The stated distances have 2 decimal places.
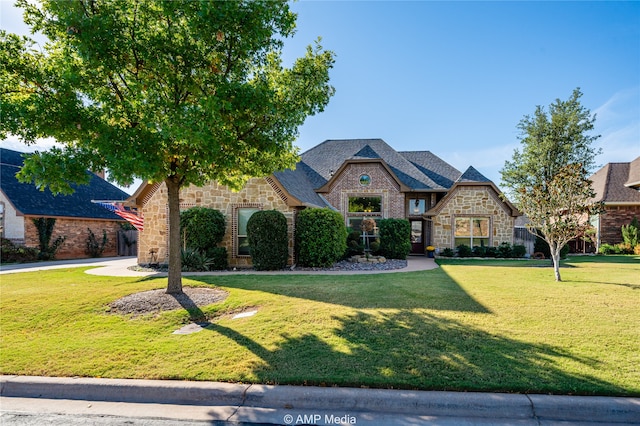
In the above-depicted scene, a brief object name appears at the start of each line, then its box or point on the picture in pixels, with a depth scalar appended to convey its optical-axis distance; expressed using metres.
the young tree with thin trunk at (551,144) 21.41
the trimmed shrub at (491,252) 19.84
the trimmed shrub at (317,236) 13.51
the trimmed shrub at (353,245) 17.25
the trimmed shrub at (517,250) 19.67
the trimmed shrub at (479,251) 19.95
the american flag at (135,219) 14.64
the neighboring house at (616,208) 23.52
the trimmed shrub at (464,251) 20.12
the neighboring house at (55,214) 19.41
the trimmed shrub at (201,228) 13.38
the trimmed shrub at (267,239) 12.75
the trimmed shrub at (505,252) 19.70
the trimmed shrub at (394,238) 17.72
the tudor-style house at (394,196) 15.12
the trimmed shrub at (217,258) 13.38
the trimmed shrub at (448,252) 20.38
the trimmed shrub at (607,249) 22.64
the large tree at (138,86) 5.85
